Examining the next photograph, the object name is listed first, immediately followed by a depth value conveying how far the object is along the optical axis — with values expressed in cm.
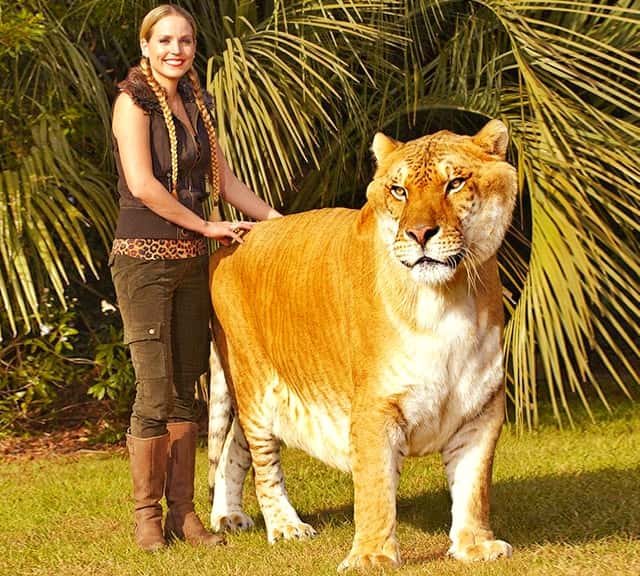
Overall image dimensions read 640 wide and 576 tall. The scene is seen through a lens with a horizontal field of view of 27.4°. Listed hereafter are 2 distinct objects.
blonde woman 499
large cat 441
